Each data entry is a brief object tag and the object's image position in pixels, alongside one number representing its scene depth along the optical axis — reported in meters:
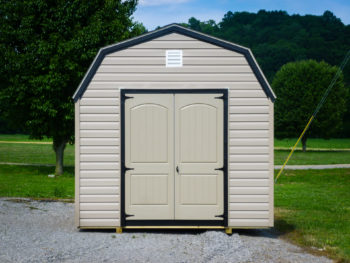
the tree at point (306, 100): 43.19
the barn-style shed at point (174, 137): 8.17
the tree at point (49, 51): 17.89
